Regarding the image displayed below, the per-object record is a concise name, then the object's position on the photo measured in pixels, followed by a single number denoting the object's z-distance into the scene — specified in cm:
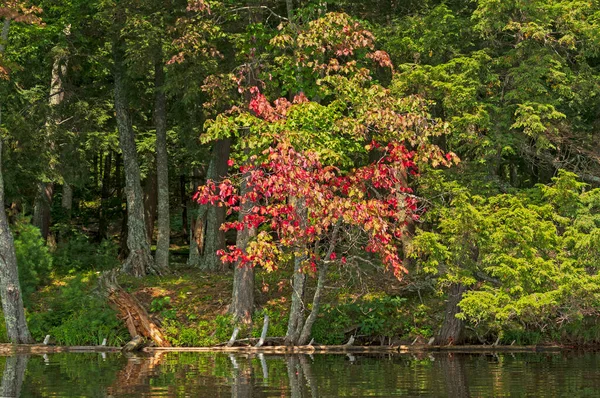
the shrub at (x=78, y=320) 2883
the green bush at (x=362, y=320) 2812
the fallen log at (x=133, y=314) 2853
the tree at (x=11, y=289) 2845
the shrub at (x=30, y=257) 3142
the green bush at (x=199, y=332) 2853
